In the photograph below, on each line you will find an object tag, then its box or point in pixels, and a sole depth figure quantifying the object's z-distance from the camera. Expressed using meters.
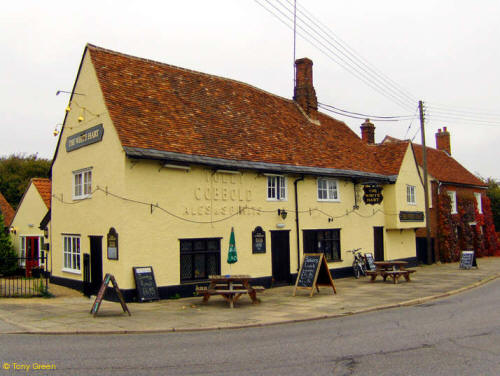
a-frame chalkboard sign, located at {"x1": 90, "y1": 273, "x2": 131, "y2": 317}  12.27
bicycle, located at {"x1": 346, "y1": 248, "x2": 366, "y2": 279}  22.11
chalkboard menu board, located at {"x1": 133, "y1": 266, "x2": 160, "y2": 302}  14.59
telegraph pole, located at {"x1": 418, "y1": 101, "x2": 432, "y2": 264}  27.70
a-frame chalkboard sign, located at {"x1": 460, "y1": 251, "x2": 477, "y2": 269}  25.95
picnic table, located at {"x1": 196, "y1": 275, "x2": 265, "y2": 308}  13.95
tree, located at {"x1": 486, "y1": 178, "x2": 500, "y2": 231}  45.91
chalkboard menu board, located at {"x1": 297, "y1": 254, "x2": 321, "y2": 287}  16.08
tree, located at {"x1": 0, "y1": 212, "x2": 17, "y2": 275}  24.23
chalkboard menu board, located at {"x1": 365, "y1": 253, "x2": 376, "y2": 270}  22.92
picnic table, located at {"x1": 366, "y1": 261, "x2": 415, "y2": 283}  19.52
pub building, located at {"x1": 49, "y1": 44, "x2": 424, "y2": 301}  15.36
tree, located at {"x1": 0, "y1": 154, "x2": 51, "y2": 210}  45.72
